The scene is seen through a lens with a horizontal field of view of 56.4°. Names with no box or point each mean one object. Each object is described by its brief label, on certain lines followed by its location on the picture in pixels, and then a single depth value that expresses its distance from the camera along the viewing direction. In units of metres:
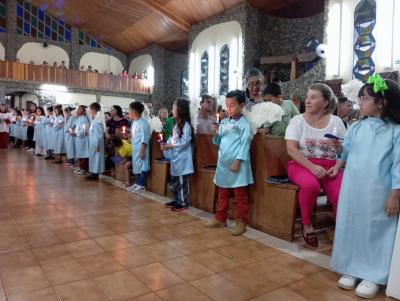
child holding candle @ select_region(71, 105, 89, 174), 6.62
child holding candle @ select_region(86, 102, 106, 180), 6.08
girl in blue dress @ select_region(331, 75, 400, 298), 2.20
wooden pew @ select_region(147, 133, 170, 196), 4.86
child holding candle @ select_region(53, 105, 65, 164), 8.44
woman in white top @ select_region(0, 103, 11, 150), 11.49
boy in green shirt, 3.82
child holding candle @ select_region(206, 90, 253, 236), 3.30
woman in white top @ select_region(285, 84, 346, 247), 2.87
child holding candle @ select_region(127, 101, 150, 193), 5.07
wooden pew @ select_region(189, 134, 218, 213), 4.04
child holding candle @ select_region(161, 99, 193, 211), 4.13
